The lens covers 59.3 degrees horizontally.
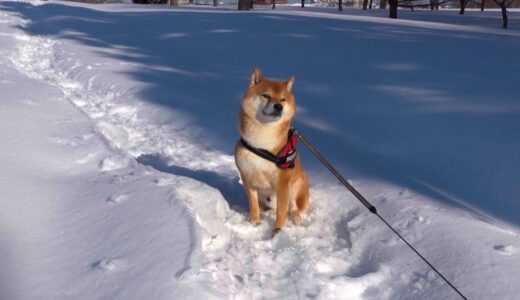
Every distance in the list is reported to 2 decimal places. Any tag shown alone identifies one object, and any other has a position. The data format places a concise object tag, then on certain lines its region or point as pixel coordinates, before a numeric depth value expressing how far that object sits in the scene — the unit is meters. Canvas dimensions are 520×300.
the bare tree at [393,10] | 22.20
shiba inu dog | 3.08
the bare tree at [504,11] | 16.15
